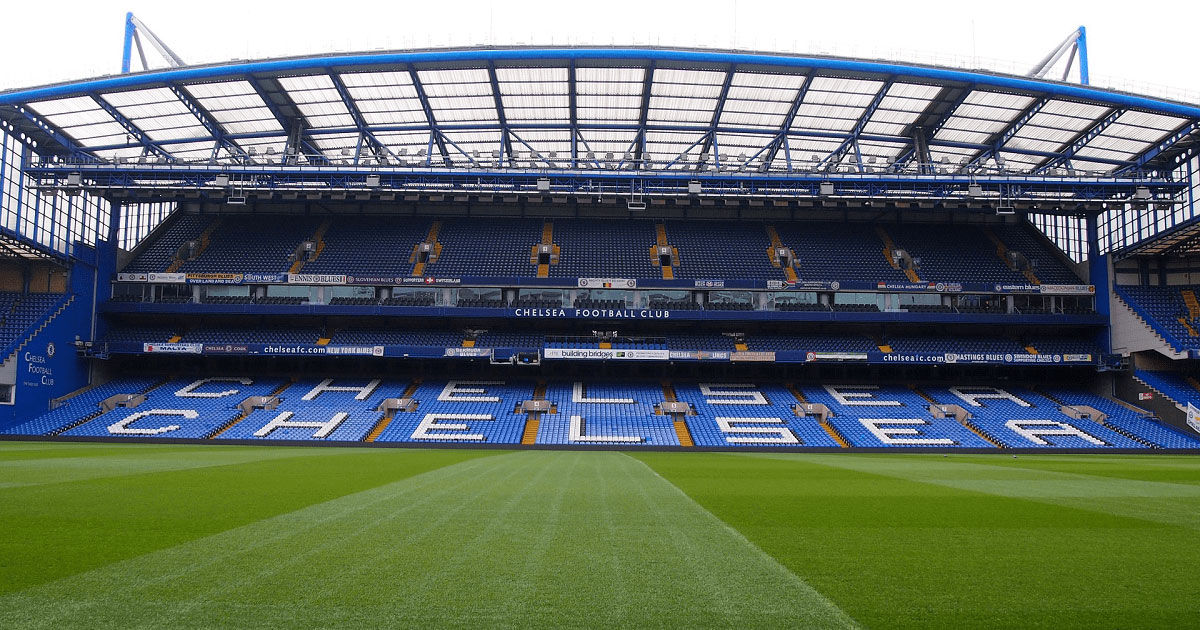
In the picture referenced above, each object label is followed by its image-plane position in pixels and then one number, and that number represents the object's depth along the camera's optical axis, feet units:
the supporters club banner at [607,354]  154.10
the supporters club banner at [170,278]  160.15
